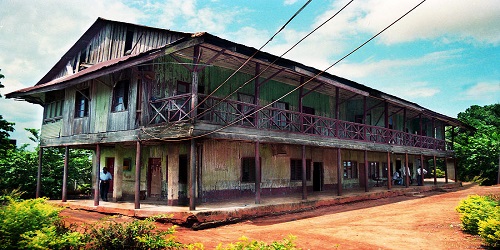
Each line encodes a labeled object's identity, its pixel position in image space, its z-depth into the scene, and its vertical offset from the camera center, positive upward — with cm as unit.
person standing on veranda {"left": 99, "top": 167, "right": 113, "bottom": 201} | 1625 -94
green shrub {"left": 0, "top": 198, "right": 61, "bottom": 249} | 568 -103
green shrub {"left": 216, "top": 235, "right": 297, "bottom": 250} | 532 -128
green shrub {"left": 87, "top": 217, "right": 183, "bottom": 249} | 617 -137
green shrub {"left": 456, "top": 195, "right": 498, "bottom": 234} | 942 -131
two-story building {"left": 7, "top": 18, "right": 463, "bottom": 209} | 1299 +191
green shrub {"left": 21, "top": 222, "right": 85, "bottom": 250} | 537 -126
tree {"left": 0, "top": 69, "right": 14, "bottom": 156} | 1585 +134
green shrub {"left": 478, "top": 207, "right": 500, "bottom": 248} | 781 -153
